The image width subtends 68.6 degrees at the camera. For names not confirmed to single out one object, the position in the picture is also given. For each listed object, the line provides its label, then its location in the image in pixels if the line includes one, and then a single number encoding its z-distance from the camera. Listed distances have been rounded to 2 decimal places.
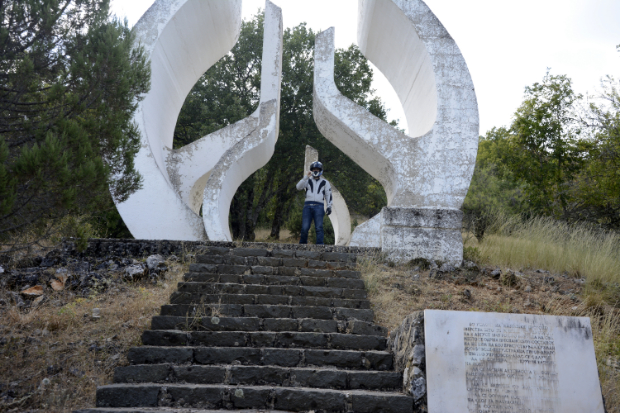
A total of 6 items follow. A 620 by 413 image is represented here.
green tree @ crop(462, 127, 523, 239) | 11.30
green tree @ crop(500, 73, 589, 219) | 13.73
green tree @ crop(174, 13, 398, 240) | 16.83
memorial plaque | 3.35
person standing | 7.80
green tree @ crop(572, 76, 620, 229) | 10.91
